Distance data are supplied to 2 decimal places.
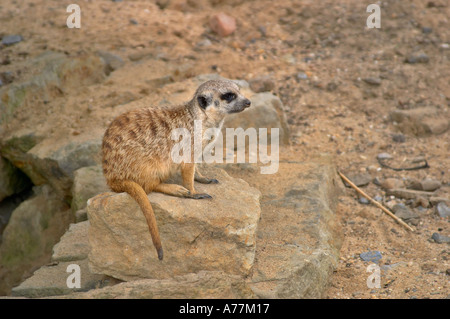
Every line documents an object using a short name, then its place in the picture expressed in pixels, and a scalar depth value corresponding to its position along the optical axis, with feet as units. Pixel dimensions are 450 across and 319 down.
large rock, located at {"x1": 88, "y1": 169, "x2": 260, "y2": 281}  11.62
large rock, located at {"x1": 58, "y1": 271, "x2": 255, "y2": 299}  10.37
